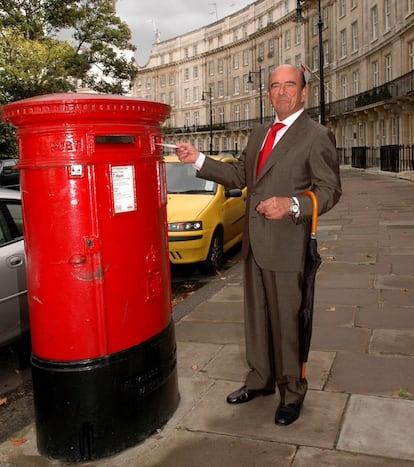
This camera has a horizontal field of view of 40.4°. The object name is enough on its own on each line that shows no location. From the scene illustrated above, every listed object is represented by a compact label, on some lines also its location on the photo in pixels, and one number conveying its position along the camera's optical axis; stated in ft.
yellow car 25.20
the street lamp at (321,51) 75.23
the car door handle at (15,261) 15.03
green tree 81.56
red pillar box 9.07
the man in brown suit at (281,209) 9.89
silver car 14.78
